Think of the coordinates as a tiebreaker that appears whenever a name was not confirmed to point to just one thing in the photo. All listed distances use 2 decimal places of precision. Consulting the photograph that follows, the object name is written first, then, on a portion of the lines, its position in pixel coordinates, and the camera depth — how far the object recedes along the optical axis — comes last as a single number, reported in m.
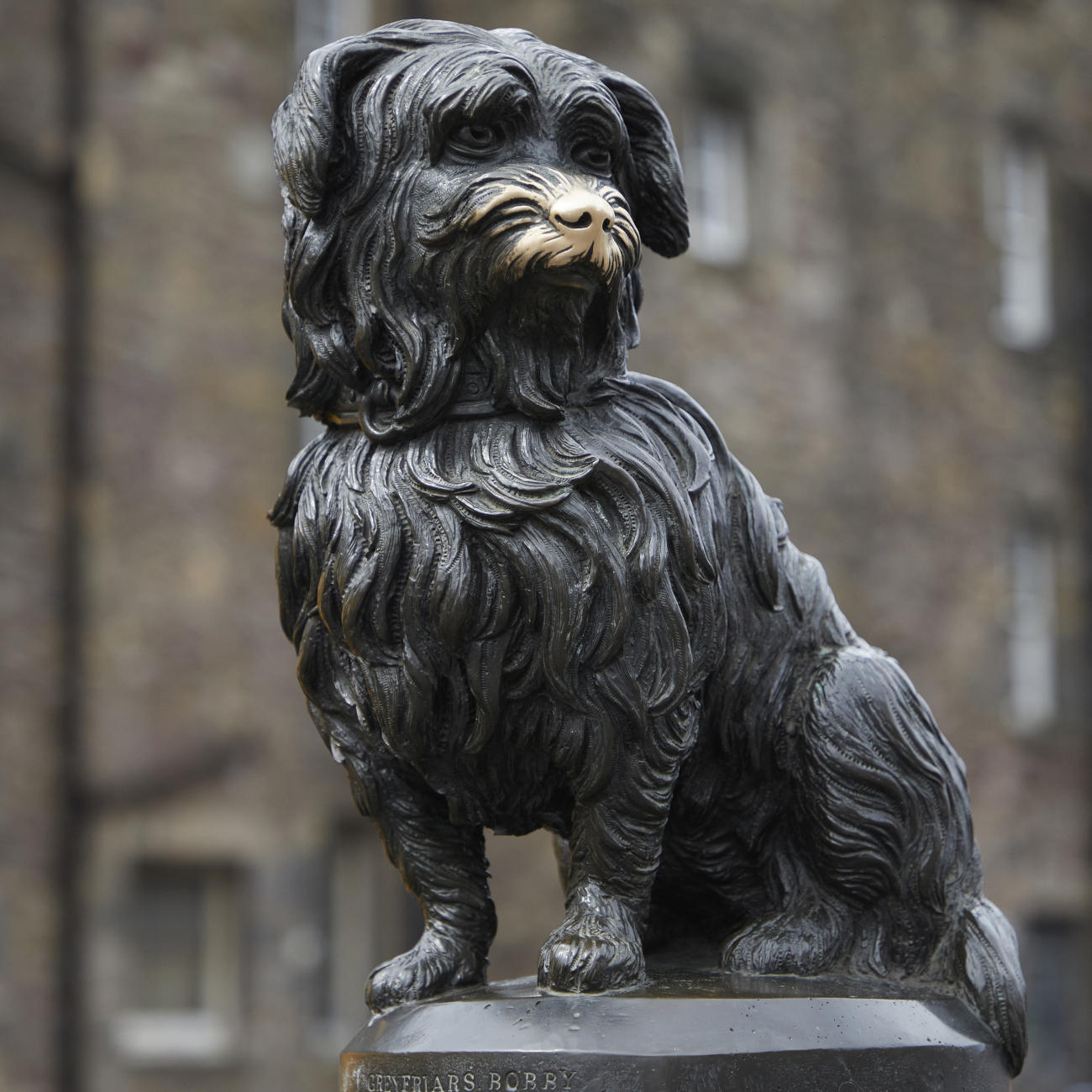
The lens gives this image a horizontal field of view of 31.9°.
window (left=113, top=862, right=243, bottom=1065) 12.11
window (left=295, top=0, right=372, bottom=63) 13.64
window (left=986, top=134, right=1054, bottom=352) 18.77
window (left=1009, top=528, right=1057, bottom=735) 17.81
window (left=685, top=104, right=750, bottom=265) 15.45
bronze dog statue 2.98
